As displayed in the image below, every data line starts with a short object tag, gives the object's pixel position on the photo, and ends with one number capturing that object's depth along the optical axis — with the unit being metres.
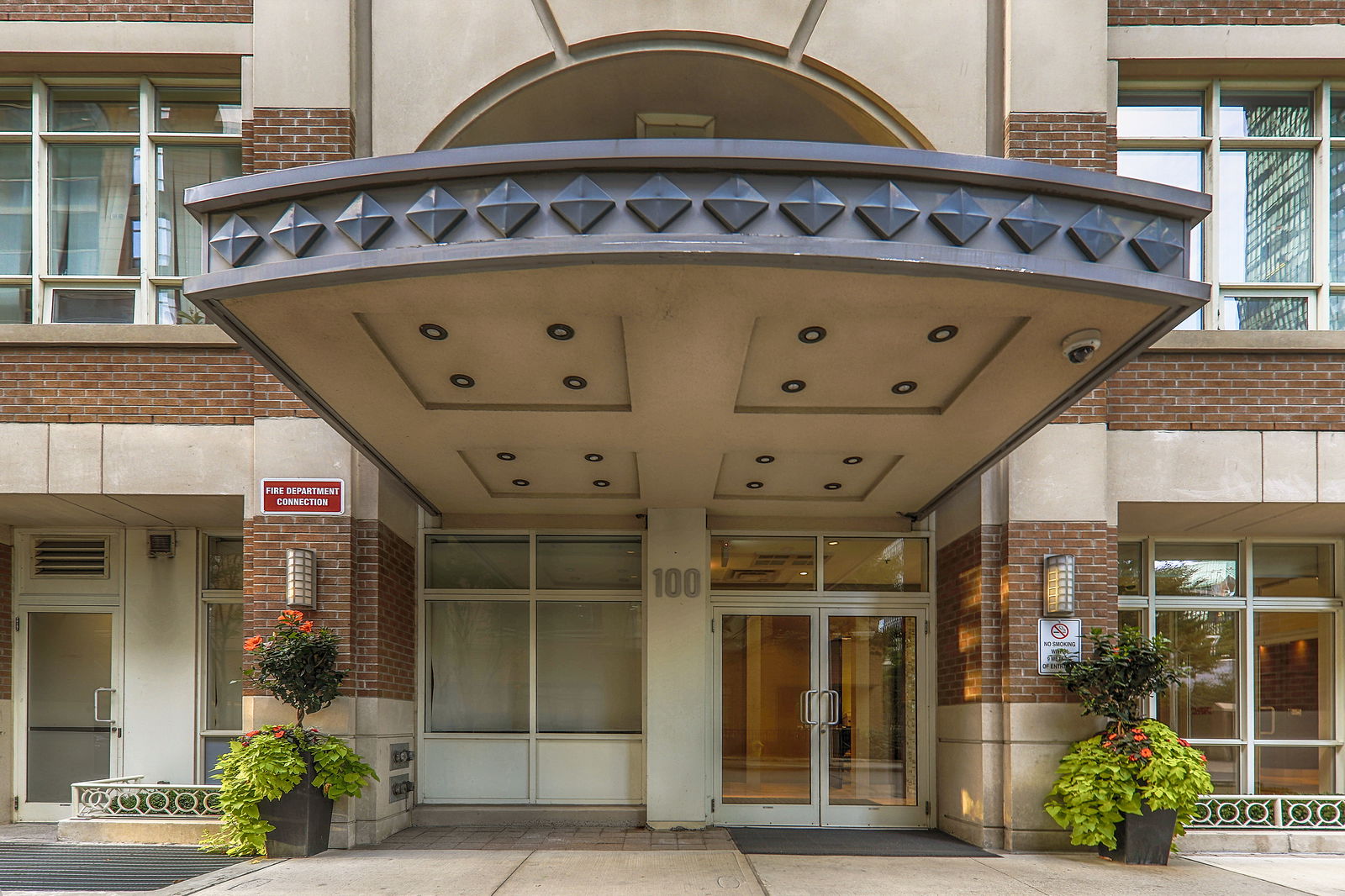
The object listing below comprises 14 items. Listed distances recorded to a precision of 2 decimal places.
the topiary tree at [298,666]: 8.95
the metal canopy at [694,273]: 5.79
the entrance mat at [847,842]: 9.46
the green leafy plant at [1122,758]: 8.79
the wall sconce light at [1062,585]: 9.44
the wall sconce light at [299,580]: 9.49
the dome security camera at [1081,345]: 6.57
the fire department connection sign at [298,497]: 9.84
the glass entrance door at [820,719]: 11.08
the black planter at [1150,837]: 8.83
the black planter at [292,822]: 8.85
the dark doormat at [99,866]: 7.83
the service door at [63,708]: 11.29
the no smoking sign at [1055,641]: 9.59
